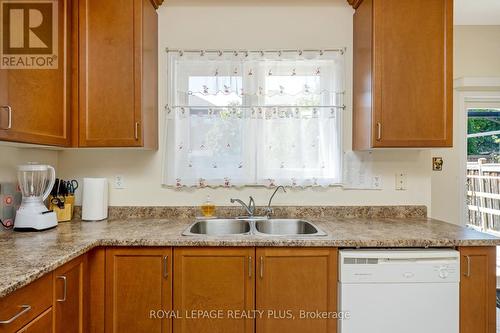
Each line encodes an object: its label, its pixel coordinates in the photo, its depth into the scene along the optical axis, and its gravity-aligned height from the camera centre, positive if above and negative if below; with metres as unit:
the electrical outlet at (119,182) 2.17 -0.13
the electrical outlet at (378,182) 2.17 -0.12
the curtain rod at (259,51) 2.14 +0.86
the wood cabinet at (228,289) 1.51 -0.66
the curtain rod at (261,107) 2.13 +0.44
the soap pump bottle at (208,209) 2.05 -0.32
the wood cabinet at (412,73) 1.81 +0.60
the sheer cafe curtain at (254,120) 2.13 +0.34
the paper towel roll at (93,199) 2.00 -0.25
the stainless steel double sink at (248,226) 2.03 -0.44
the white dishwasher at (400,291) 1.48 -0.65
